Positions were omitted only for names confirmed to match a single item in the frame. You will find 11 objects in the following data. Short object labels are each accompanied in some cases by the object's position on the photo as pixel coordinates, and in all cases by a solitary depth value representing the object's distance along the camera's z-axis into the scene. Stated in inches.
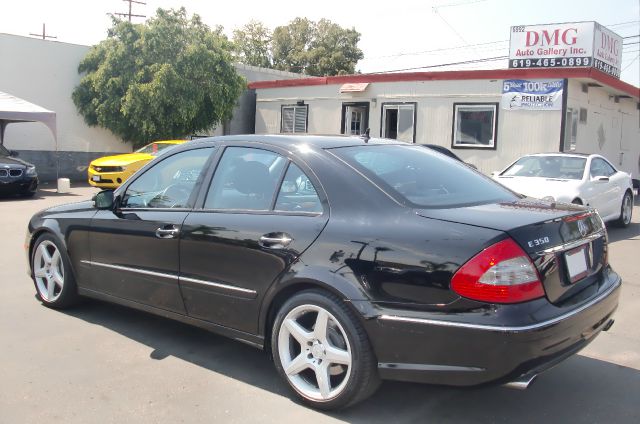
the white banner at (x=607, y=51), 725.3
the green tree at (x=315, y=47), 1849.2
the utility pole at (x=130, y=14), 1596.2
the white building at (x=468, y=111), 682.2
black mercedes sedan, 119.7
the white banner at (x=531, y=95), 667.4
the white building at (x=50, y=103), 778.8
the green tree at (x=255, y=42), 1940.2
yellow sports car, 605.5
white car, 390.0
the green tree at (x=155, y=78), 789.2
